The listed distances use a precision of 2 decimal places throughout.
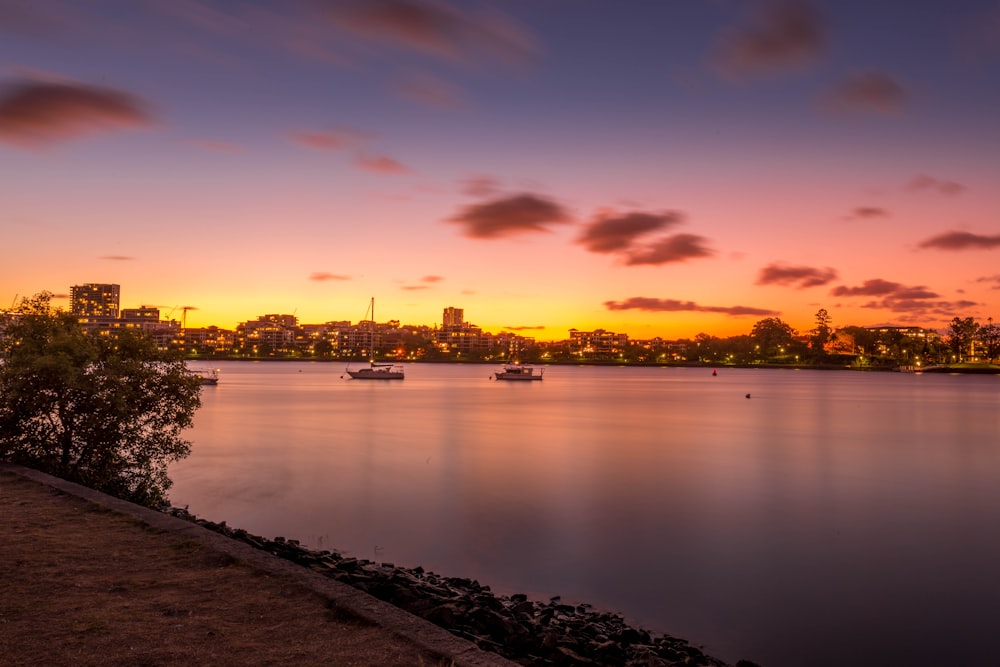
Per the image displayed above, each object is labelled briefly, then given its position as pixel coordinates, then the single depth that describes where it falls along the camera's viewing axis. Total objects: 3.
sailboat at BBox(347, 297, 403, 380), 134.62
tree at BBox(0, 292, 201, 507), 15.81
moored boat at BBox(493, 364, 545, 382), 139.50
